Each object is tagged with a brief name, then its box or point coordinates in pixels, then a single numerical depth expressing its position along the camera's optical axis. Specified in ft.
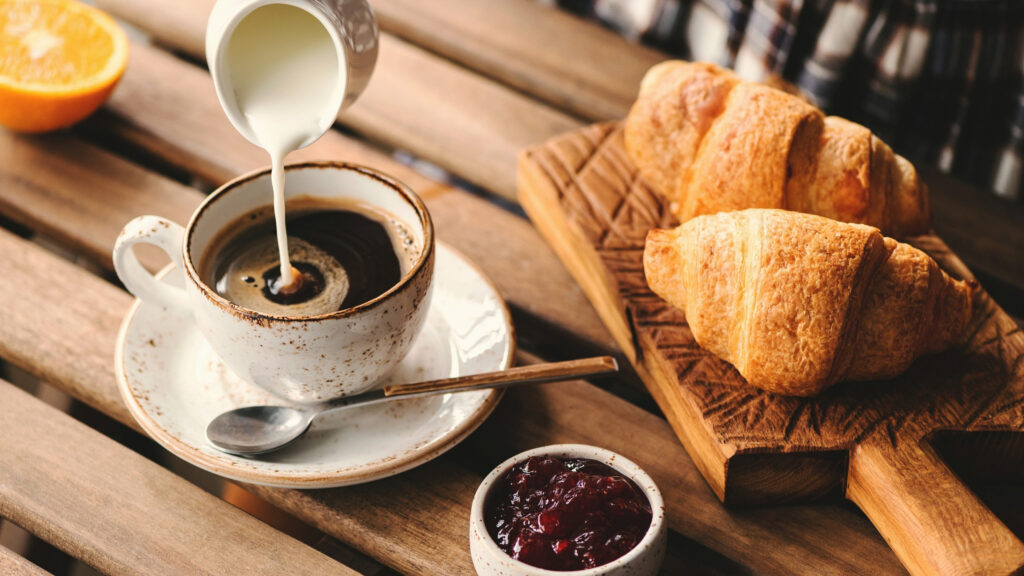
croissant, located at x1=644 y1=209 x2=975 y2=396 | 2.88
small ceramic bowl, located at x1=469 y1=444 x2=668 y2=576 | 2.71
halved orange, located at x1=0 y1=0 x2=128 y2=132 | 3.29
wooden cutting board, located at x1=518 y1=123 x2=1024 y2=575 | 2.78
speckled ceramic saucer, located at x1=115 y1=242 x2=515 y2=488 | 2.85
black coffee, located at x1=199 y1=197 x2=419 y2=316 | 2.94
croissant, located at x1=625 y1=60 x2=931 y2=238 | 3.07
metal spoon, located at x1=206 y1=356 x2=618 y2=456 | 2.88
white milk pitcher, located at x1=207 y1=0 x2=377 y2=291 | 2.93
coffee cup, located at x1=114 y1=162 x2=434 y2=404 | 2.82
